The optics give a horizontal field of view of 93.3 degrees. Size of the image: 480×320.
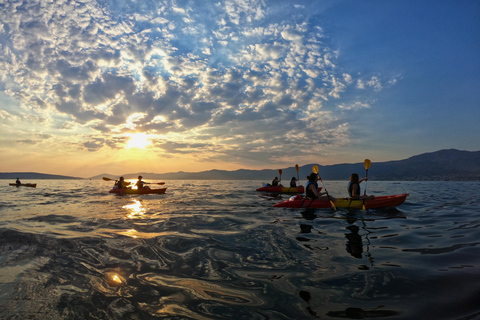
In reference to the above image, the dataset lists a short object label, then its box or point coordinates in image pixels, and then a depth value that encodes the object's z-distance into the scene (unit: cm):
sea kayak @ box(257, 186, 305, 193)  2703
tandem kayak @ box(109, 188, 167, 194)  2594
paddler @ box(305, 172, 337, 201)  1352
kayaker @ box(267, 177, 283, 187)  2995
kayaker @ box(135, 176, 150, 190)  2595
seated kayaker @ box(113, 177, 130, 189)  2638
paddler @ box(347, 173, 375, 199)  1318
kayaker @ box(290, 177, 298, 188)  2750
